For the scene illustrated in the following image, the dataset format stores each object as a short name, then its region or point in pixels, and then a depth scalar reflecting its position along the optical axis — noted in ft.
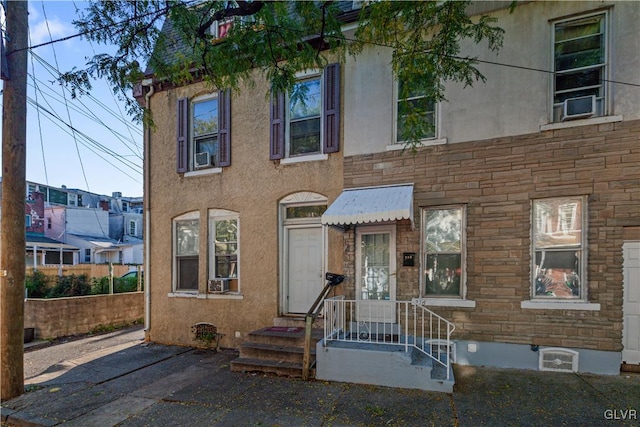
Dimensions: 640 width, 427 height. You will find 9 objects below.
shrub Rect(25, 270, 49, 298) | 29.14
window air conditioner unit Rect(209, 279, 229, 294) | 24.17
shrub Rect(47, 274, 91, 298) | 29.40
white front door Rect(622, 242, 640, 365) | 16.74
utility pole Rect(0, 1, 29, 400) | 16.06
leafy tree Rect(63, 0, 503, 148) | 15.26
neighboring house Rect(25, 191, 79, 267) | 69.46
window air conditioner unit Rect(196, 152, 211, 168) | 25.41
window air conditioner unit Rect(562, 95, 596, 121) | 17.10
